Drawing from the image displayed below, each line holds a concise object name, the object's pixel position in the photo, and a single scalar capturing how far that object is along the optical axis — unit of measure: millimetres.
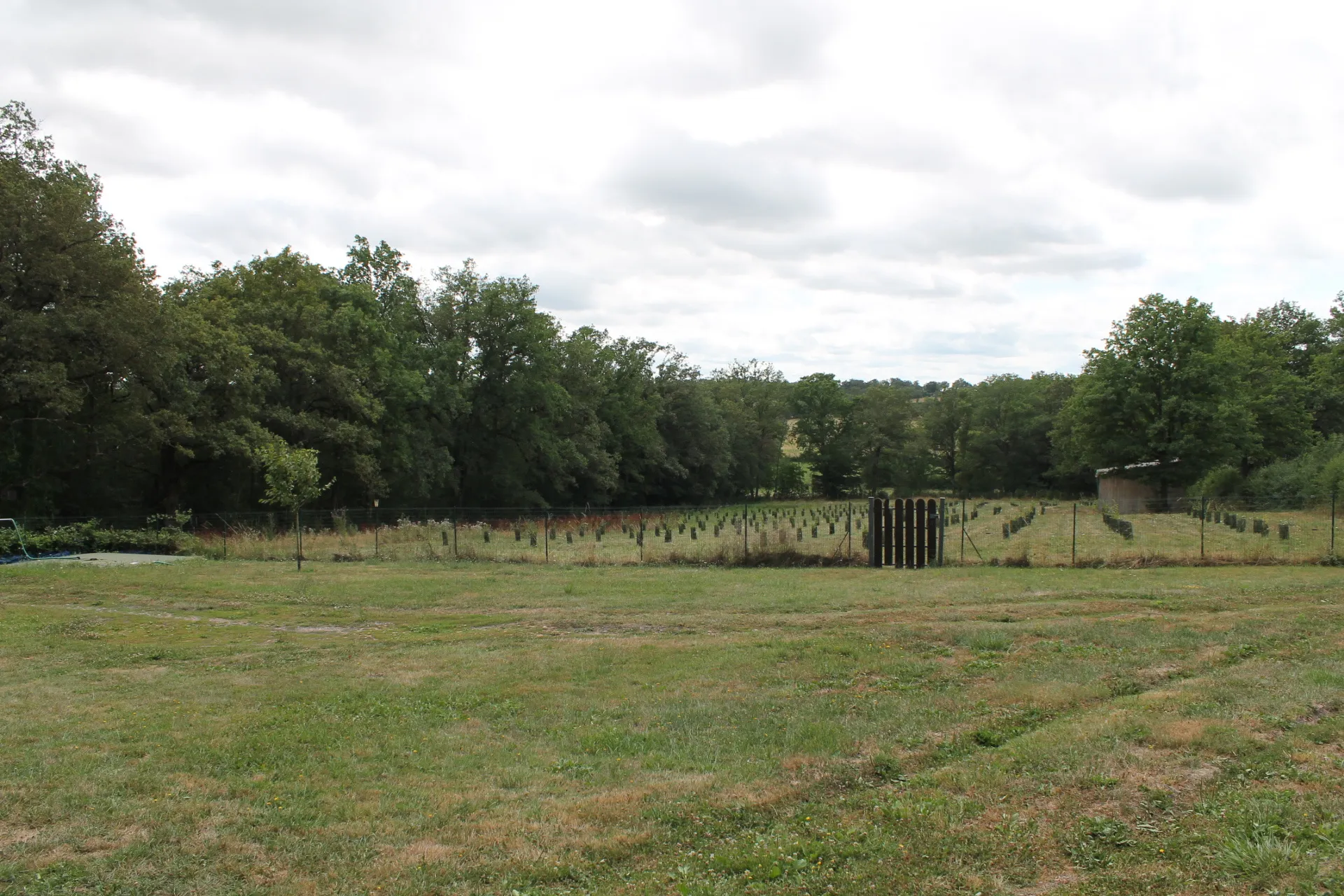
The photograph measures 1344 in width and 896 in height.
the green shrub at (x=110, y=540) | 25797
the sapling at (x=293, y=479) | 26875
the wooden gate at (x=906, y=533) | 21922
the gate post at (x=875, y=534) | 21922
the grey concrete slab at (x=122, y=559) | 23203
